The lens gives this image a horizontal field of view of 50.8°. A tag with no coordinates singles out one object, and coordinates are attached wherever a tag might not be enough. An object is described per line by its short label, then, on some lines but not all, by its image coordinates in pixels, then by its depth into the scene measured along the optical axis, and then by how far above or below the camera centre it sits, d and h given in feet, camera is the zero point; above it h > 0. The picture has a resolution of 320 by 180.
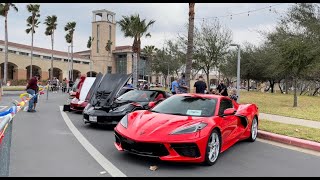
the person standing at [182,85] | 51.27 -1.63
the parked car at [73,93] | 53.36 -3.16
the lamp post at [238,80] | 54.60 -0.89
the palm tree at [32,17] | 178.81 +29.86
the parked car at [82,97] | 44.24 -3.27
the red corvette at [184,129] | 18.63 -3.26
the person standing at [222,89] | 55.98 -2.36
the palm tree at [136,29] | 100.73 +13.71
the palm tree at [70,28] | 226.79 +30.45
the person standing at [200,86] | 48.55 -1.64
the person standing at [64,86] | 123.65 -4.76
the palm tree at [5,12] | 142.81 +25.82
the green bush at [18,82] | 172.12 -4.97
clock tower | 257.75 +27.49
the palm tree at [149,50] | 249.90 +18.57
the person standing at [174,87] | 52.37 -1.97
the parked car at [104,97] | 32.01 -2.44
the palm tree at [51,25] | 202.28 +28.92
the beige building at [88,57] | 206.80 +11.76
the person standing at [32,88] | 45.61 -2.15
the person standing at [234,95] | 49.95 -2.97
